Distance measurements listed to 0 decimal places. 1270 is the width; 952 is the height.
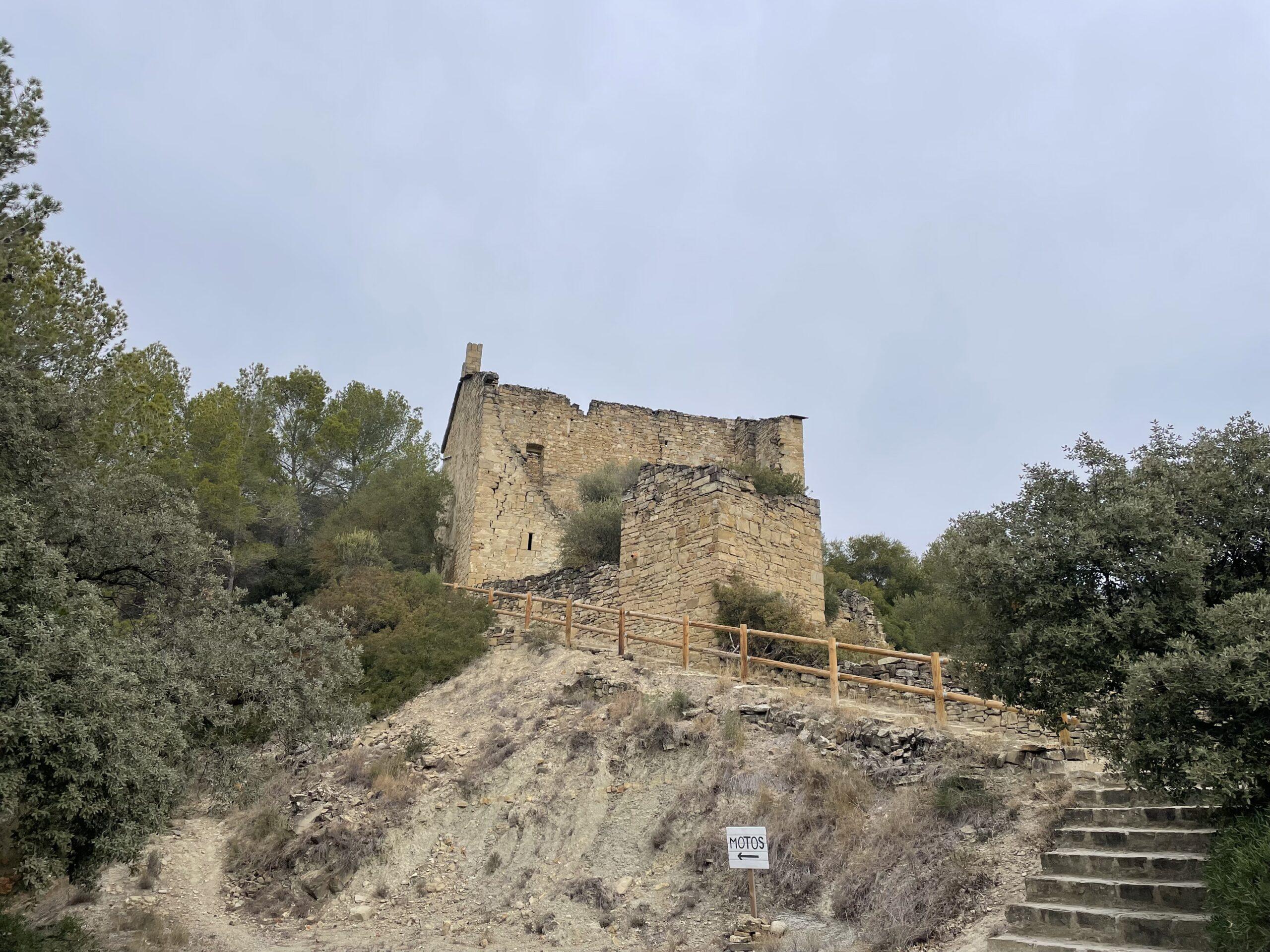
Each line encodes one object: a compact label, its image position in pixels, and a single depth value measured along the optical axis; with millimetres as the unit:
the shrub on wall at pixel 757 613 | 13758
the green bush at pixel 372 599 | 16781
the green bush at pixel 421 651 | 14812
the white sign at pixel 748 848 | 7574
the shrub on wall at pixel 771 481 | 18859
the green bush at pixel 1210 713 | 5680
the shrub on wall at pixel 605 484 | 23062
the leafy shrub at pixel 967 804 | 8078
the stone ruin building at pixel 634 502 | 15445
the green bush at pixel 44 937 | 7738
